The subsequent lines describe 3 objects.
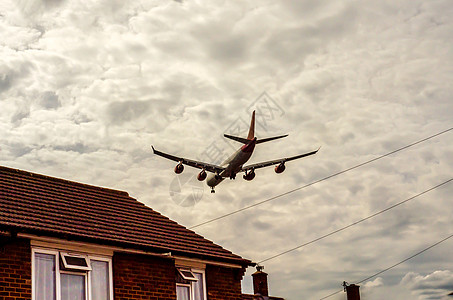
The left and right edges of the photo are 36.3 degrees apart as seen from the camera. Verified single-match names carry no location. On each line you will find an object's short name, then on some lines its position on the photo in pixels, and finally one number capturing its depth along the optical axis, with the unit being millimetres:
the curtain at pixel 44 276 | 14164
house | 14188
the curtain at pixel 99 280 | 15296
